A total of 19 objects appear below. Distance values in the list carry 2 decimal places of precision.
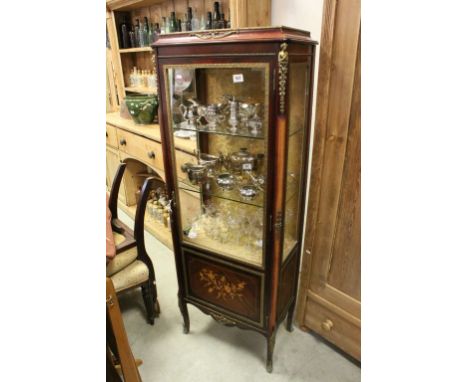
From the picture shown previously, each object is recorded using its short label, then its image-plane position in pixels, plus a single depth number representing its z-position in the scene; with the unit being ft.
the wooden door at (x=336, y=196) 3.76
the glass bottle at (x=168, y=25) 7.23
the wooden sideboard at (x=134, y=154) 7.15
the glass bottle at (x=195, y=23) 6.55
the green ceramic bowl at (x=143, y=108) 7.98
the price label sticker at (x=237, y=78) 4.29
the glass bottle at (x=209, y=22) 5.85
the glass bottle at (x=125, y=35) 8.75
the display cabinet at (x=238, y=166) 3.46
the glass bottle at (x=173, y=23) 7.09
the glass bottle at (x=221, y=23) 5.69
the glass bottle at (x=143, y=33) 8.24
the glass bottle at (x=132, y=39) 8.68
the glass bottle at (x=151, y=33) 8.12
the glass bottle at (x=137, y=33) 8.48
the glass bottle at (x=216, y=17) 5.72
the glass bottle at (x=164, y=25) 7.50
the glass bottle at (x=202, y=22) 6.35
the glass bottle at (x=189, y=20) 6.56
